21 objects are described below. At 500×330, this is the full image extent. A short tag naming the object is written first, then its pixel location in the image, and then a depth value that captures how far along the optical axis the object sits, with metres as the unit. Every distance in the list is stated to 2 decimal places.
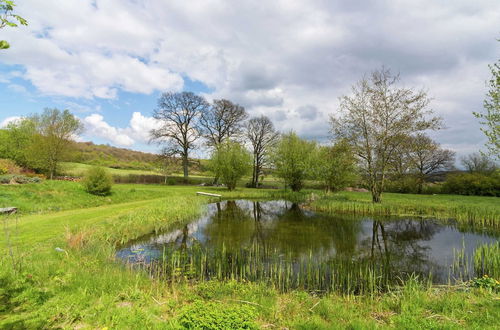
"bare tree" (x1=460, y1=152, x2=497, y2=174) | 40.19
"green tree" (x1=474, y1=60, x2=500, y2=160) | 12.87
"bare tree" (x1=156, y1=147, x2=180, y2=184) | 40.72
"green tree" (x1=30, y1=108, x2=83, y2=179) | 31.11
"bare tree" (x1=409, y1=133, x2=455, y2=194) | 40.19
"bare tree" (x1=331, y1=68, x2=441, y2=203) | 20.62
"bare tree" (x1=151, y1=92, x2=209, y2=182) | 41.50
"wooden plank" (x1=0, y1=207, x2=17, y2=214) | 13.20
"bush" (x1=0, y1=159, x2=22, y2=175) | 21.31
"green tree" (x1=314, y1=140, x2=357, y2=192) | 22.91
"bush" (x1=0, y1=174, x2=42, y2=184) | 18.31
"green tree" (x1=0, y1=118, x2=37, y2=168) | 31.42
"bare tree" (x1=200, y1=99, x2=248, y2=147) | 42.53
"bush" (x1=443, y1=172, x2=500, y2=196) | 32.75
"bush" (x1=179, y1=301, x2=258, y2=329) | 3.81
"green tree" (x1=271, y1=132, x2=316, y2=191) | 30.51
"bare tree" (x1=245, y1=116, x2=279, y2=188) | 46.00
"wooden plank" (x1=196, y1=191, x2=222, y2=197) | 29.39
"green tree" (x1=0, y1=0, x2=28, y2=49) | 3.14
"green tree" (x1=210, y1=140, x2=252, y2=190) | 34.16
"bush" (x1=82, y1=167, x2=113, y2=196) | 20.88
